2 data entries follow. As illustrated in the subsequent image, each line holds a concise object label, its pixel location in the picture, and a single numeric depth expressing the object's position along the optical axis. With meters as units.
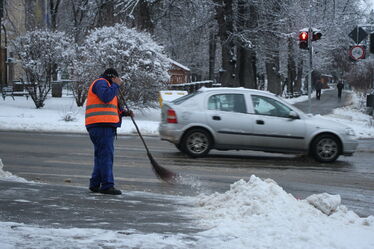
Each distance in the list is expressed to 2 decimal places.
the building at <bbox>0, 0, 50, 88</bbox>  39.61
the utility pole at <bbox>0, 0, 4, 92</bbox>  44.44
